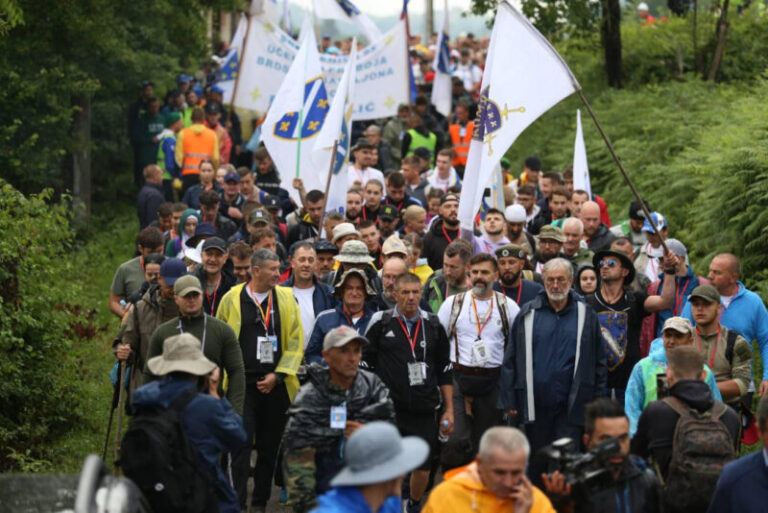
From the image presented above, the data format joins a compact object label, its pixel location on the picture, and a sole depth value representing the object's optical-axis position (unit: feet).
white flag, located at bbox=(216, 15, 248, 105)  87.86
